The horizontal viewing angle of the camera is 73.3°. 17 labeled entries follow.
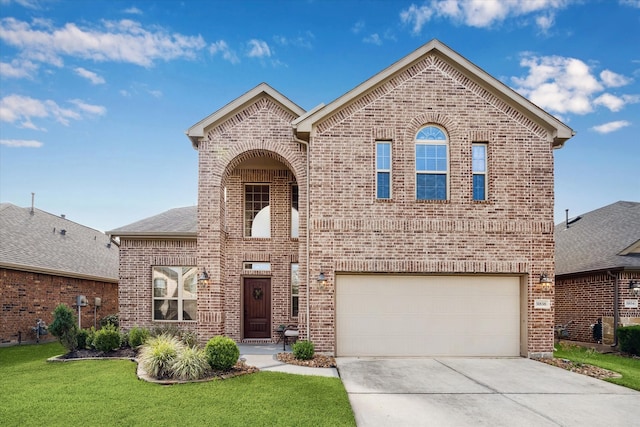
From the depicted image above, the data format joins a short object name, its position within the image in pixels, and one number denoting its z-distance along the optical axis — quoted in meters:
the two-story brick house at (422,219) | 11.81
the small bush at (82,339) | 12.29
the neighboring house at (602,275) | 14.32
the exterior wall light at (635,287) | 14.07
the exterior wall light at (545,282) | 11.84
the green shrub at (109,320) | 19.16
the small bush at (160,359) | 9.05
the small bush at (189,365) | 8.88
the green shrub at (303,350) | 10.95
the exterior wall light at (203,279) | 12.55
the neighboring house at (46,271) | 15.69
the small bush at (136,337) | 12.39
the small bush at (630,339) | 13.40
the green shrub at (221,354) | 9.26
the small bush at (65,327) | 11.74
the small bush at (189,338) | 12.38
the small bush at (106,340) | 11.88
